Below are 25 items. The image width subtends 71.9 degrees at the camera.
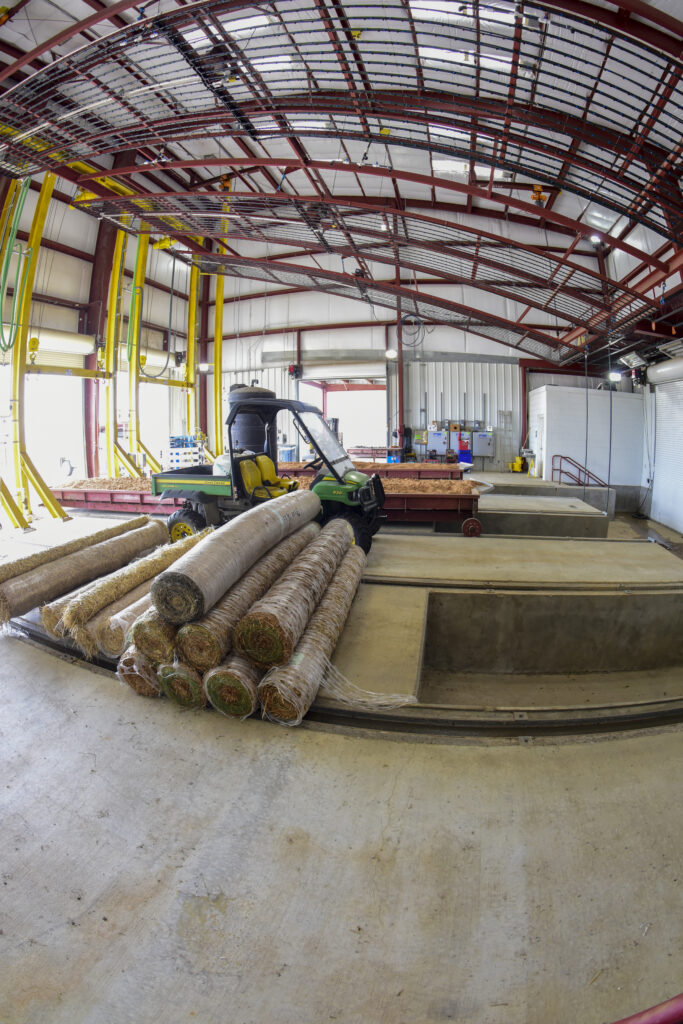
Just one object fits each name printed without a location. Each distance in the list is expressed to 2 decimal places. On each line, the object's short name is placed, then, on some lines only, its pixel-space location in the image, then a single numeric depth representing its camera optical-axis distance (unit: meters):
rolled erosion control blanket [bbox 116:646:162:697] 3.10
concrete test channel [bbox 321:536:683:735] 4.77
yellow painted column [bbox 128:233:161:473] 11.81
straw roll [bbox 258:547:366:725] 2.79
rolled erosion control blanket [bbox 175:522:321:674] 2.88
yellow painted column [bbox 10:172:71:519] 8.33
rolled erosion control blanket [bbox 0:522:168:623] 3.77
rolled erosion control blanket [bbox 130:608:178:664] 2.97
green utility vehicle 6.25
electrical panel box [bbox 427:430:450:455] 18.39
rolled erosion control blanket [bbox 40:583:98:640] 3.64
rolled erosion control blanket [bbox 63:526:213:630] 3.48
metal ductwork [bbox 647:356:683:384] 12.45
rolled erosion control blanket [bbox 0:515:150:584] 3.95
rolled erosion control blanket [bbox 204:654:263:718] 2.79
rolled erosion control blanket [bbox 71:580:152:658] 3.44
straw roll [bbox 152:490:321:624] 2.88
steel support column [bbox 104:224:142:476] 11.21
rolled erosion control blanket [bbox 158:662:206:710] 2.94
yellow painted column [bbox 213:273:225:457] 14.48
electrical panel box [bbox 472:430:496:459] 18.58
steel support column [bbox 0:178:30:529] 7.86
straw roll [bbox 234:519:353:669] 2.86
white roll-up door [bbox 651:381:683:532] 13.61
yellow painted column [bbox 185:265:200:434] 13.91
